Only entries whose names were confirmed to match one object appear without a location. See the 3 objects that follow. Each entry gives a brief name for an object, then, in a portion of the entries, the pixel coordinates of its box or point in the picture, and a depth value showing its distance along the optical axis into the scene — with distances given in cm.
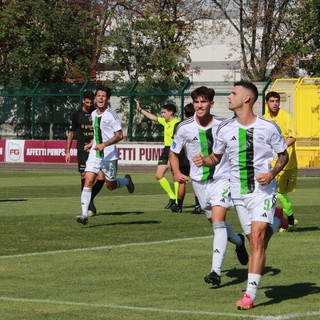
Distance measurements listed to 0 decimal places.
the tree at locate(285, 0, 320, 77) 5006
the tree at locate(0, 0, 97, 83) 5222
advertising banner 4434
